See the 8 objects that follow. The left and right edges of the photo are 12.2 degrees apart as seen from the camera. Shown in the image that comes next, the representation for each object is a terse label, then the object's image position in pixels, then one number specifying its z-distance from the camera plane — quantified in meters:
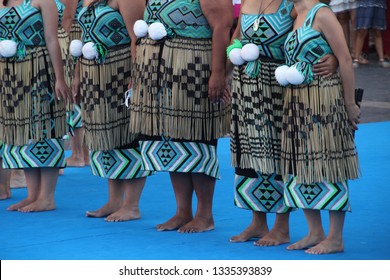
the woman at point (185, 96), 11.05
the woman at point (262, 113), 10.40
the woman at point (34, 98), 12.23
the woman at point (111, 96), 11.68
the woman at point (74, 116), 14.13
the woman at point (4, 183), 13.45
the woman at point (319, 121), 9.99
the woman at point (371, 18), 25.08
